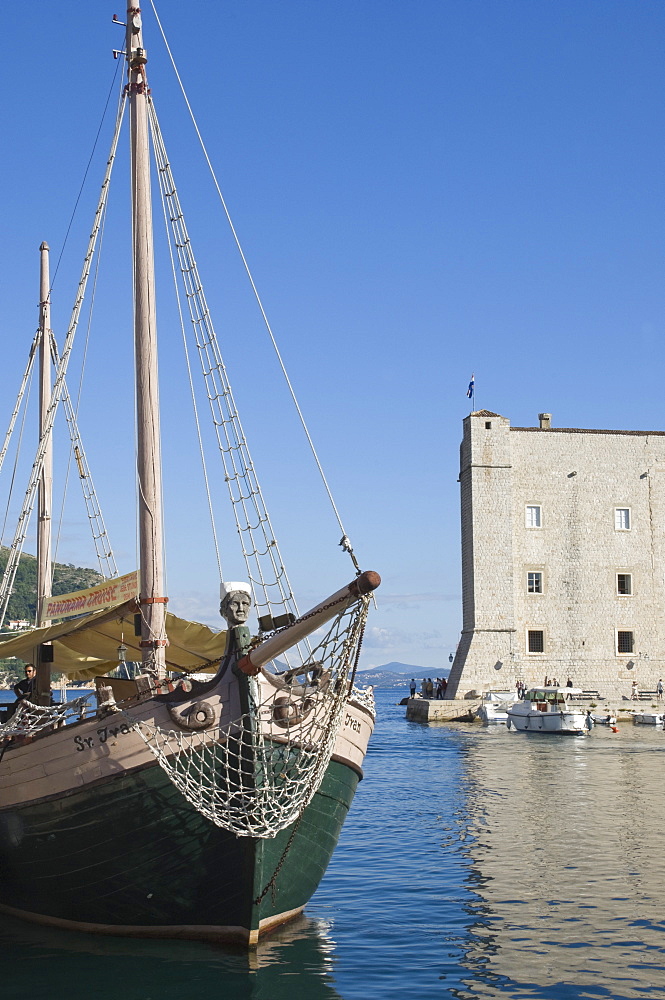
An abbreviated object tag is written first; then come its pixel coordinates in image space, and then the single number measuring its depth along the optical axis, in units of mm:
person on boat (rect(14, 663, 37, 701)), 15168
